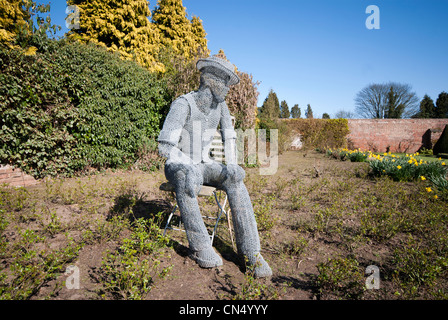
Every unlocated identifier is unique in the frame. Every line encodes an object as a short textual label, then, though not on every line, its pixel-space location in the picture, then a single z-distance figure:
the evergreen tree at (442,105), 31.27
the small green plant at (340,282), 1.92
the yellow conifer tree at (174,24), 13.26
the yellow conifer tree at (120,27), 8.09
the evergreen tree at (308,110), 45.21
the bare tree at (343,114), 32.25
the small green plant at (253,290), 1.75
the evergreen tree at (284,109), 41.13
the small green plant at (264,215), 3.29
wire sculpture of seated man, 2.21
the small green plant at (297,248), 2.68
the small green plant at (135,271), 1.76
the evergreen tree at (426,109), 31.68
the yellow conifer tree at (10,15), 5.09
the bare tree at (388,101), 29.67
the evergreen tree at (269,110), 12.37
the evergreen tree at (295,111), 47.56
